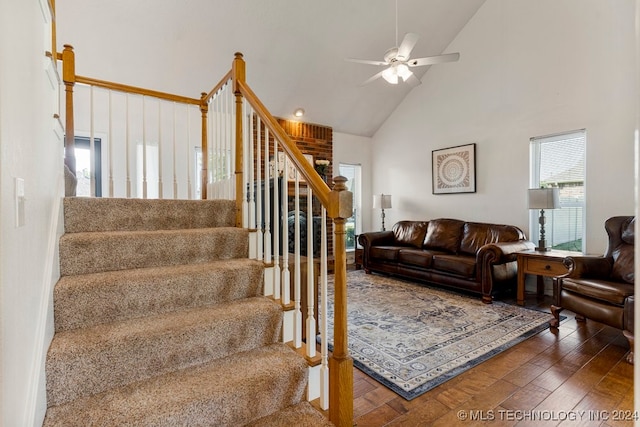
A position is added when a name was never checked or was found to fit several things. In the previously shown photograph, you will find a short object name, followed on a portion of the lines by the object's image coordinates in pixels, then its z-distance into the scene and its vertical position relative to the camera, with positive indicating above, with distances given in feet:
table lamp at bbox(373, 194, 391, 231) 19.06 +0.29
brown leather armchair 8.11 -2.16
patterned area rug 6.97 -3.67
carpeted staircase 3.84 -1.82
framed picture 16.10 +2.04
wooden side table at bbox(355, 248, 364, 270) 18.53 -3.07
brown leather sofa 11.98 -2.17
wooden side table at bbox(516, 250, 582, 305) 10.81 -2.09
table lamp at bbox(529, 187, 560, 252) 11.68 +0.29
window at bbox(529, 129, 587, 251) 12.59 +1.14
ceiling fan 9.88 +4.78
